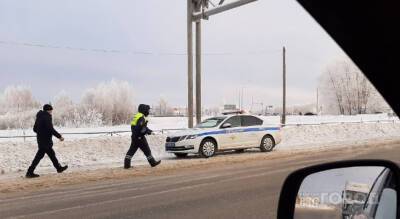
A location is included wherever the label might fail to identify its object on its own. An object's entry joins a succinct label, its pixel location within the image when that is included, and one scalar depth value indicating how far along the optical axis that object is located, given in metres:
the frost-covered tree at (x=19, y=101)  76.25
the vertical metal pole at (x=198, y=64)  20.31
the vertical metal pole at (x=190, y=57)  19.61
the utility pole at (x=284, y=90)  35.88
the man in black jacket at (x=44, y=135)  13.25
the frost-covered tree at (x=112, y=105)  70.81
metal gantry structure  18.74
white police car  17.78
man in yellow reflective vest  14.60
